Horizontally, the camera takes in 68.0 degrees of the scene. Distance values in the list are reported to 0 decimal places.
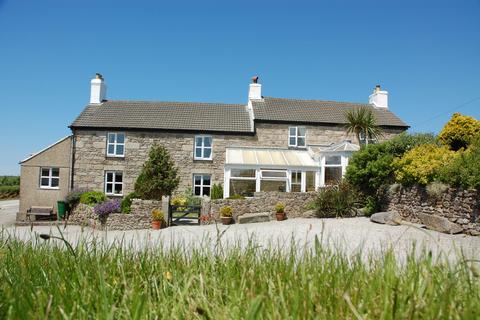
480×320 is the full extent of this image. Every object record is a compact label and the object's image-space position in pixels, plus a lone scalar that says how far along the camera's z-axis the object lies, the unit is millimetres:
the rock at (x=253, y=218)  17016
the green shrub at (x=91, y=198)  21508
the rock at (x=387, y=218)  14078
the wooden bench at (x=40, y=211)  22681
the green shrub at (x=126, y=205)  18312
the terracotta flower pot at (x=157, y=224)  16484
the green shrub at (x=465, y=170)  11422
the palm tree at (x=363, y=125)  23531
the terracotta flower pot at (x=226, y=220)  17078
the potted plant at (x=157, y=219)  16500
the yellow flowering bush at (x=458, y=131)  17797
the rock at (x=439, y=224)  11742
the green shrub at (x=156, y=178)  22469
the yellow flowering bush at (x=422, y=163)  13711
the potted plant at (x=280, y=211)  17812
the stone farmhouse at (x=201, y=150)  22812
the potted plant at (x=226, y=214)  17109
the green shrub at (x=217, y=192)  23438
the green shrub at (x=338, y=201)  16984
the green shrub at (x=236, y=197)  19538
